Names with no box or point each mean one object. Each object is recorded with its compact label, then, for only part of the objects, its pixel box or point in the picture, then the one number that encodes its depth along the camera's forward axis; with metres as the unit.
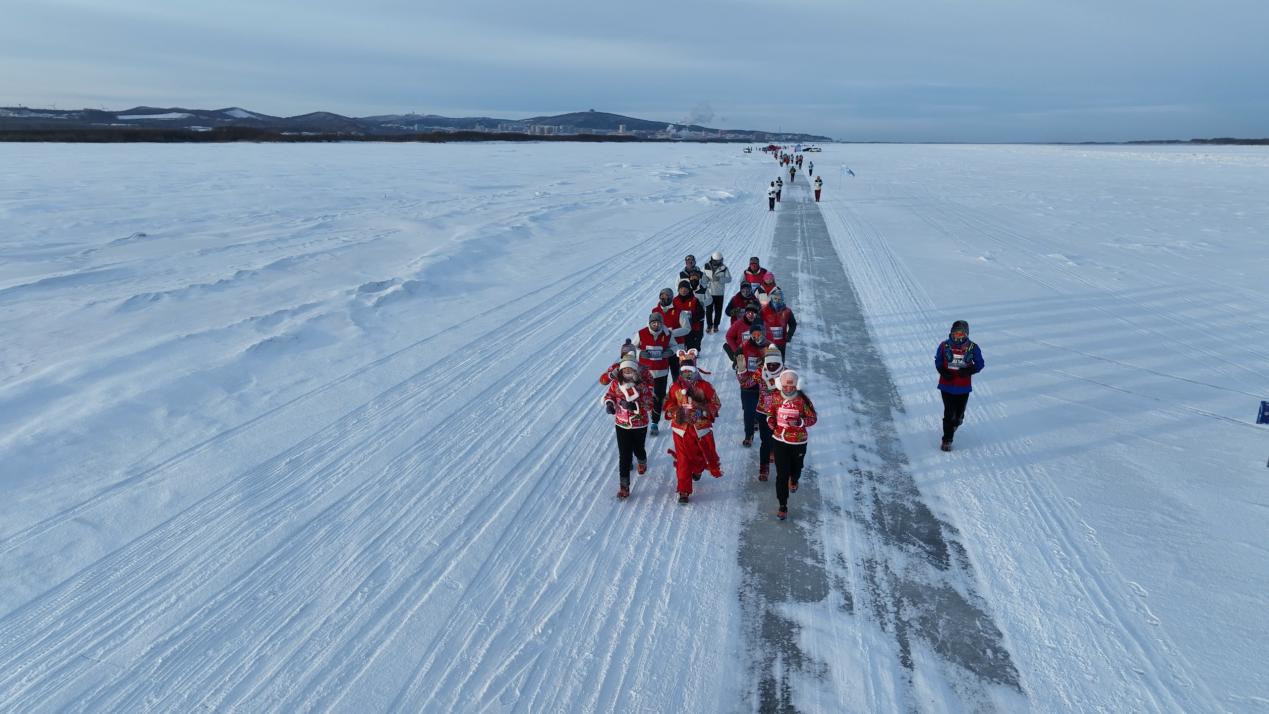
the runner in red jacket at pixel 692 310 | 8.40
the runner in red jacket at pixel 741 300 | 8.57
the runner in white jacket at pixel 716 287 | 11.09
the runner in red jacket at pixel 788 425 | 5.54
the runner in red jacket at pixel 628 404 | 5.93
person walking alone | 6.65
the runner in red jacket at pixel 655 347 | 7.31
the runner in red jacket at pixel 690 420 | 5.95
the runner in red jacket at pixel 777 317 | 7.93
